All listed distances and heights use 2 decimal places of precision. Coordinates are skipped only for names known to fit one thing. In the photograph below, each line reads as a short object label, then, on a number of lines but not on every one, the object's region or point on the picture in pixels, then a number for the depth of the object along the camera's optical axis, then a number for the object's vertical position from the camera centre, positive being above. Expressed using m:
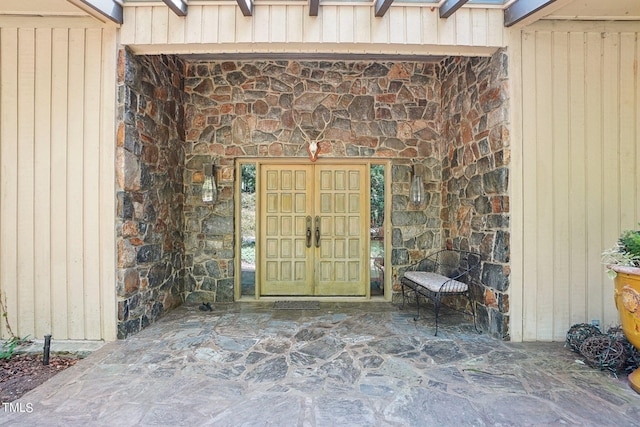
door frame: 4.30 +0.07
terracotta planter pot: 2.07 -0.61
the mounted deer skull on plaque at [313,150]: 4.12 +0.87
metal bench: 3.26 -0.73
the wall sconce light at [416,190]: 4.20 +0.33
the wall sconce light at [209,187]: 4.15 +0.37
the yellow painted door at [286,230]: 4.40 -0.22
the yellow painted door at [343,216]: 4.41 -0.02
